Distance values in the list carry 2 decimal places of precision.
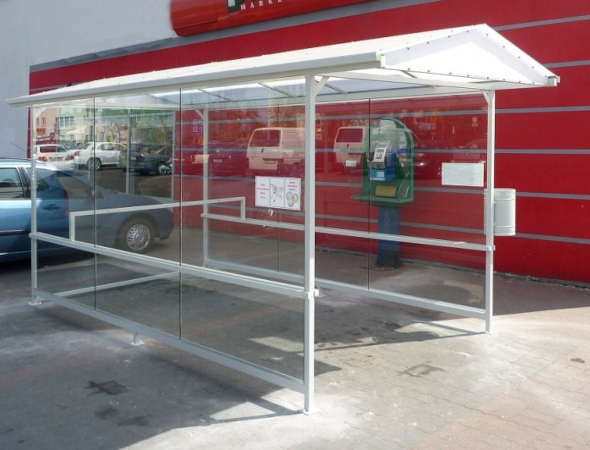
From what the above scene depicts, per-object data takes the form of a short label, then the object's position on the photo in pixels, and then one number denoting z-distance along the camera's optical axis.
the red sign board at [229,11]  11.01
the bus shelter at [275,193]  5.07
